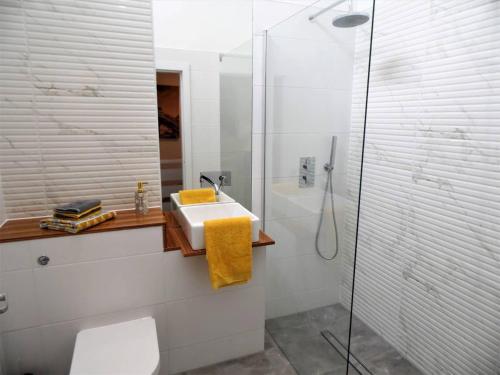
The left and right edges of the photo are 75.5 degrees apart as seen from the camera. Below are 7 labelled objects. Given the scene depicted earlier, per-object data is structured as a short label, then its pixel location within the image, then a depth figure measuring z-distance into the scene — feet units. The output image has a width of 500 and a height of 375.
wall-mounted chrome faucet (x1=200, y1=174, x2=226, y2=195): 7.13
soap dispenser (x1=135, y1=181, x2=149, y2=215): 5.98
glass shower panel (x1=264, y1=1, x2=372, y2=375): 5.76
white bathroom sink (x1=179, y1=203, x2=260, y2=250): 5.59
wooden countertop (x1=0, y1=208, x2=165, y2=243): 5.02
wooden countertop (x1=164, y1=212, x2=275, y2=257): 5.70
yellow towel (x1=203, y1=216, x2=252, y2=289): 5.58
